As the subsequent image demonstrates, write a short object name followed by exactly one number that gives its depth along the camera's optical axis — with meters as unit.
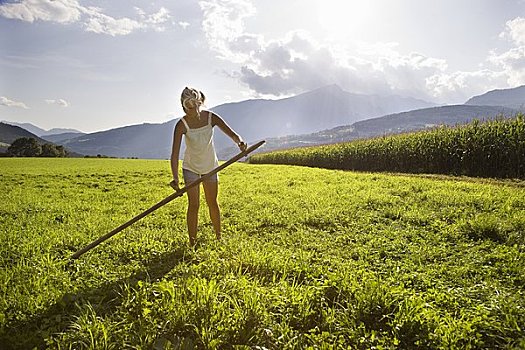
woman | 5.14
